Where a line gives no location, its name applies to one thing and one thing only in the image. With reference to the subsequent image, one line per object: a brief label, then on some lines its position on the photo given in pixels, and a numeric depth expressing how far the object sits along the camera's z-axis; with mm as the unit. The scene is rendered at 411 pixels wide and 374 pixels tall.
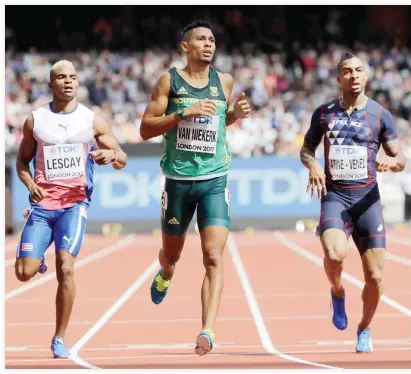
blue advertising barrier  43625
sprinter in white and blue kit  16562
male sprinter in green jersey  16156
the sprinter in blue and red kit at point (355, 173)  17312
